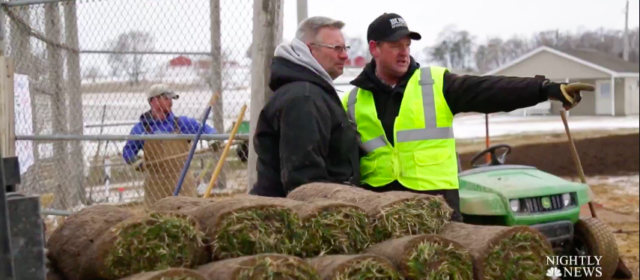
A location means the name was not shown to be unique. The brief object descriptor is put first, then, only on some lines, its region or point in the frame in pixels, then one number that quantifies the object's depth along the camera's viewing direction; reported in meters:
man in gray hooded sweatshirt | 3.89
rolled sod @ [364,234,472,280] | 2.82
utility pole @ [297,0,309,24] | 5.38
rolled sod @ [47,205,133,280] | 2.74
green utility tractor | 5.78
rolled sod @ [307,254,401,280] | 2.65
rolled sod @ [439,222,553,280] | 2.99
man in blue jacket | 7.81
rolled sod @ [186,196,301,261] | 2.76
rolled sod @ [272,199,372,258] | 2.85
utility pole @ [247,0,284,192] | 5.09
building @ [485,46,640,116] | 44.00
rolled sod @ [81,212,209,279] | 2.58
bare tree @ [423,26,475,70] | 43.88
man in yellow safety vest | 4.11
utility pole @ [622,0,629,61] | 52.42
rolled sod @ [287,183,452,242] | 3.02
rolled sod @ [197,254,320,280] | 2.53
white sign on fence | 6.56
